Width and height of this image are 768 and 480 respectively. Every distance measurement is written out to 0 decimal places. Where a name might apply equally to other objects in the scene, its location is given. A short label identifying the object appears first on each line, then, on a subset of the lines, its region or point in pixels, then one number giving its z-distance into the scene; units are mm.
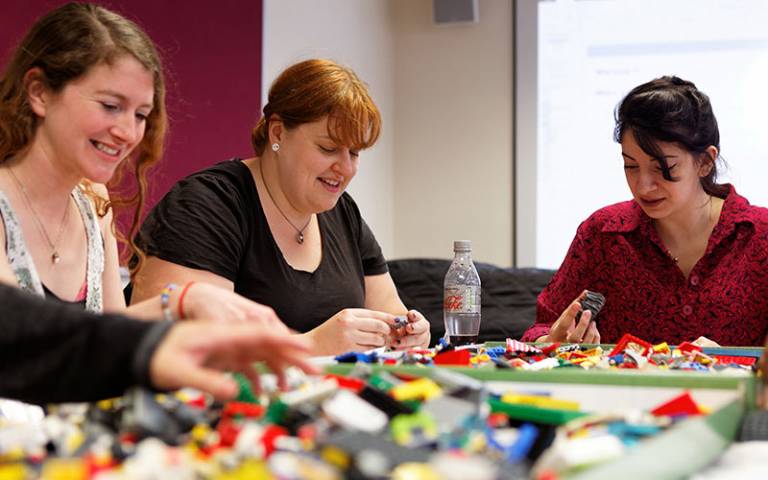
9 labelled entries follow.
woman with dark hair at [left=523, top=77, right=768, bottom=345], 2074
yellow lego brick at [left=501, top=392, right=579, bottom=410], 857
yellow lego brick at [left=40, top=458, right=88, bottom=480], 576
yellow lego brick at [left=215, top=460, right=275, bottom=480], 568
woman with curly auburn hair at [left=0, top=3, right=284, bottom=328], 1447
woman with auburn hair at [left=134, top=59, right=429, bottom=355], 1817
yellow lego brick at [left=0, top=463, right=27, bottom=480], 589
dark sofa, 3285
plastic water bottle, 1962
